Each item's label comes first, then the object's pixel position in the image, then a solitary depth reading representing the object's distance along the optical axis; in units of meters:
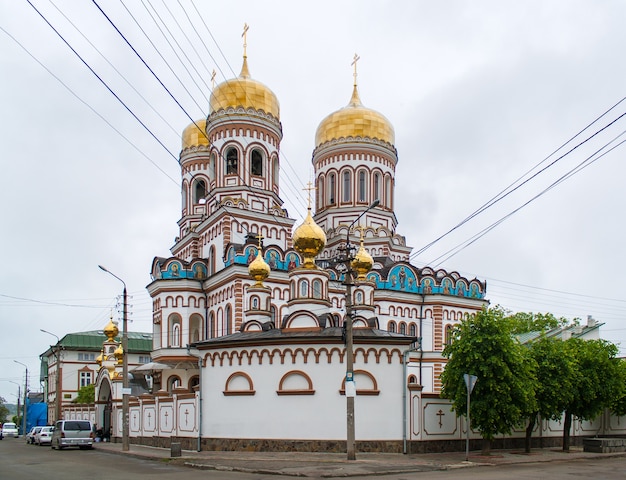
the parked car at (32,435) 37.22
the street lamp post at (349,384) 18.67
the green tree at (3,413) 108.59
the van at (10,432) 58.84
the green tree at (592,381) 25.17
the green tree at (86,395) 55.25
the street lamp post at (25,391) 57.04
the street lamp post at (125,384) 25.66
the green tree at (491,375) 21.27
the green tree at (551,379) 23.56
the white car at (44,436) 35.44
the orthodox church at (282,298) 23.03
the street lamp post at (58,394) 40.38
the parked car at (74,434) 28.97
